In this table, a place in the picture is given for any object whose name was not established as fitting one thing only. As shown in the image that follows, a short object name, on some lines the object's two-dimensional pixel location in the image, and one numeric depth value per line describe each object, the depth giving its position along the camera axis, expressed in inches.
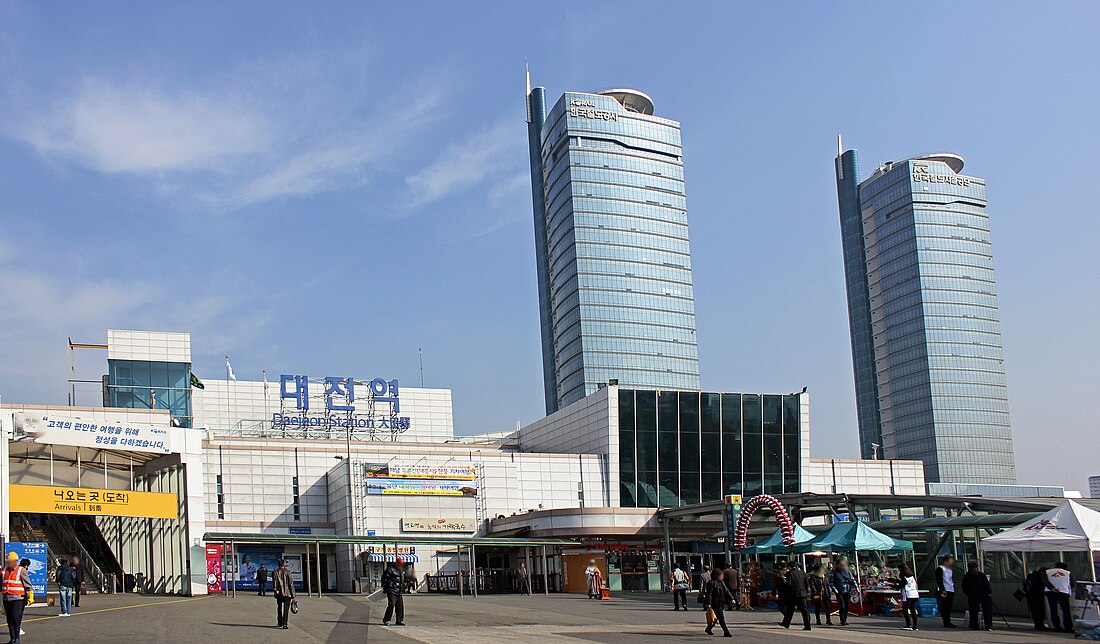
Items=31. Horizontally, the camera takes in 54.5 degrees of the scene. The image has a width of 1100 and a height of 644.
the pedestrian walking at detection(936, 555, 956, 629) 1124.5
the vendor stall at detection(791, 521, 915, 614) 1310.3
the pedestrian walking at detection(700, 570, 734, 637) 976.9
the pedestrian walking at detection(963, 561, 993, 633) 1045.2
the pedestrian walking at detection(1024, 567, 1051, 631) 1024.9
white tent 1016.2
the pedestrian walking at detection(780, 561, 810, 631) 1074.4
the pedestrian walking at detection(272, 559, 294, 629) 1045.8
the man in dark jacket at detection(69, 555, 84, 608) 1390.3
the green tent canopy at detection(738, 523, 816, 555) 1508.4
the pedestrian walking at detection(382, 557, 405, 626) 1095.0
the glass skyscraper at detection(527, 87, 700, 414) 6092.5
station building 1956.2
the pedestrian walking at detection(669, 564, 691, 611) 1412.4
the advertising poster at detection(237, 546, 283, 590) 2466.8
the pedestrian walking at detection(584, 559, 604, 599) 1875.0
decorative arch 1494.8
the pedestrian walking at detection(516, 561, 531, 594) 2141.4
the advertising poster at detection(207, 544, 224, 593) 2057.1
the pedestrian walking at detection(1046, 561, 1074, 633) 997.8
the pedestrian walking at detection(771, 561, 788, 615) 1102.4
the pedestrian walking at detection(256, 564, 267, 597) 1943.9
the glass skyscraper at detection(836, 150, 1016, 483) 7391.7
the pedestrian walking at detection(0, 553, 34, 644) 810.8
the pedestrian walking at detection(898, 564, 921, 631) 1103.2
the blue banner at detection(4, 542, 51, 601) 1464.1
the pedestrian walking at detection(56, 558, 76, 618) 1205.7
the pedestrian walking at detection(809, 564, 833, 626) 1185.5
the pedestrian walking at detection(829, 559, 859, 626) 1176.2
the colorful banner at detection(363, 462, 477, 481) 2694.4
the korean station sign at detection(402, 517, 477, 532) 2675.2
